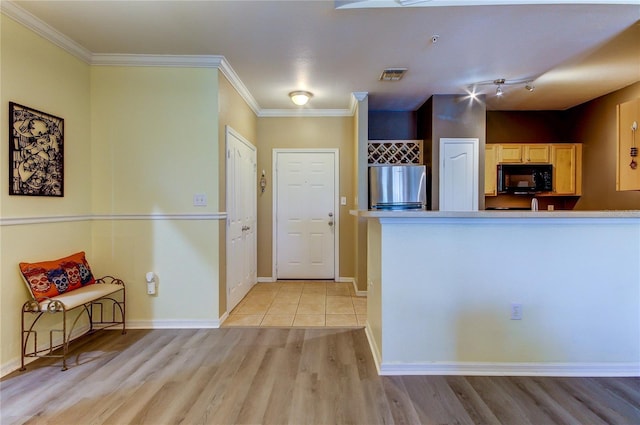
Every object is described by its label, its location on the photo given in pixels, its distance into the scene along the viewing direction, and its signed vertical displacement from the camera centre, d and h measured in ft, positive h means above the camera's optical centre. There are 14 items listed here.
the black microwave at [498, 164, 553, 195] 14.93 +1.34
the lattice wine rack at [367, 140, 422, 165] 14.76 +2.56
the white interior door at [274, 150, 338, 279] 15.97 -0.34
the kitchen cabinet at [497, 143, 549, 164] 15.17 +2.54
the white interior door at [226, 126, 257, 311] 11.35 -0.37
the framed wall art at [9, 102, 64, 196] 7.47 +1.38
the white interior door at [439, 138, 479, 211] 13.65 +1.40
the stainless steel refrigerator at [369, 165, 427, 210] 13.58 +0.89
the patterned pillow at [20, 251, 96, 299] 7.63 -1.72
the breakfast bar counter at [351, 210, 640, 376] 7.16 -2.00
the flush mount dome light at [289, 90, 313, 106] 12.84 +4.48
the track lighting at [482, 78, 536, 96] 11.92 +4.67
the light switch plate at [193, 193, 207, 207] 10.05 +0.23
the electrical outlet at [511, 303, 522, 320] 7.23 -2.33
